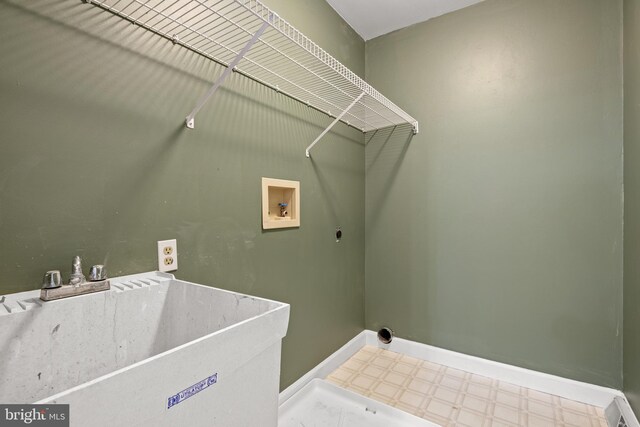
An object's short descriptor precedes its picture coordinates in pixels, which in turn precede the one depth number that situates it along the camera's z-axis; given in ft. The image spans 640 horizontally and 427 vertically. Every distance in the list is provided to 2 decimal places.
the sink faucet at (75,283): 2.19
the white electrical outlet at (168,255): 3.18
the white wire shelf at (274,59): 2.96
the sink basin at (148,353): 1.42
